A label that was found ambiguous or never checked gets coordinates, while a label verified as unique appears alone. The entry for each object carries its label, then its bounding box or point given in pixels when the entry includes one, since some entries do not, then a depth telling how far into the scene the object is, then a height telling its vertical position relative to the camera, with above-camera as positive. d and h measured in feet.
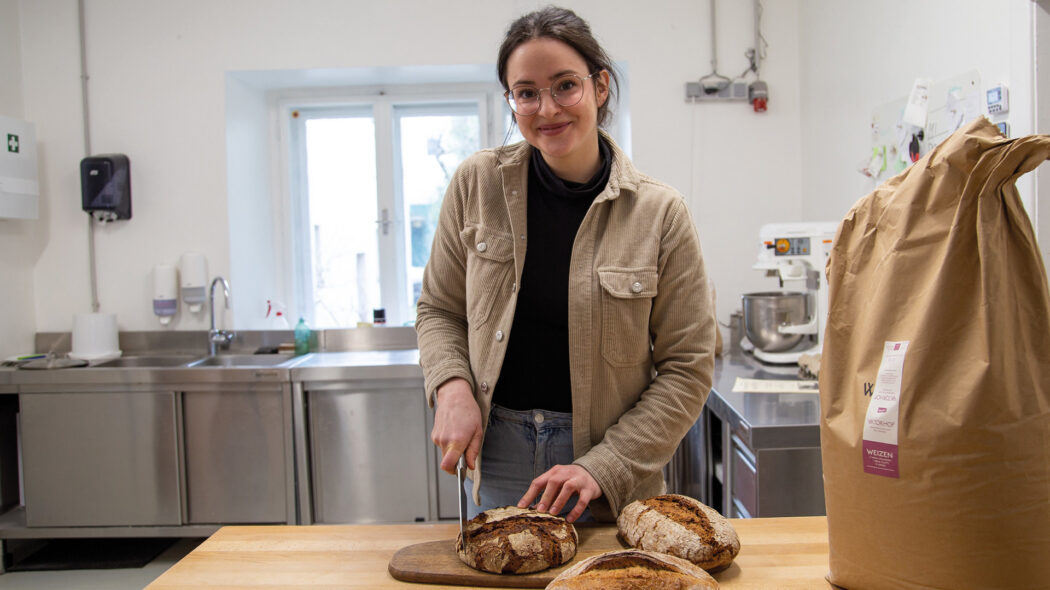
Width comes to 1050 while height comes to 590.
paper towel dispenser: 10.30 +1.56
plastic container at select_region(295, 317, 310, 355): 10.82 -0.86
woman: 3.79 -0.18
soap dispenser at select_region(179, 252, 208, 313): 10.51 +0.13
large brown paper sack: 2.20 -0.40
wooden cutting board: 3.00 -1.29
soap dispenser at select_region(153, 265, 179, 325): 10.52 -0.04
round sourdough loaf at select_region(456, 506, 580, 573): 3.03 -1.18
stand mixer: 7.86 -0.39
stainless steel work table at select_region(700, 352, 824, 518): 5.54 -1.54
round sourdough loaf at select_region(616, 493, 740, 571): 3.01 -1.16
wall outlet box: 10.37 +2.59
